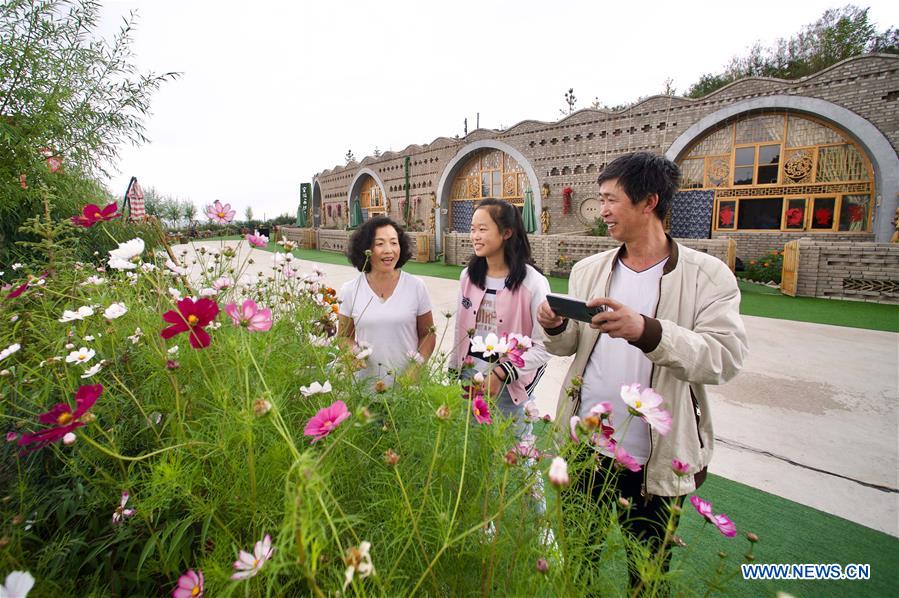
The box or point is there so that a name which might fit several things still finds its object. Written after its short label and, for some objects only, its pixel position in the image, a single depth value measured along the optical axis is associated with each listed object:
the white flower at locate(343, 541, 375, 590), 0.38
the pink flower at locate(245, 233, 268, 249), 1.32
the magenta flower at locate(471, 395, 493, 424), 0.69
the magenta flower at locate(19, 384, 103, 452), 0.53
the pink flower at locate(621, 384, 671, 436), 0.66
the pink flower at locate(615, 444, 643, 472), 0.74
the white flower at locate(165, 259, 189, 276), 1.45
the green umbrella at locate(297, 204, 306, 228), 28.64
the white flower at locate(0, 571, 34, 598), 0.38
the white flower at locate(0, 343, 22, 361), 0.70
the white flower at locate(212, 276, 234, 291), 1.12
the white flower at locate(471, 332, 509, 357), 0.78
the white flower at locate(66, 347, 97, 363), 0.77
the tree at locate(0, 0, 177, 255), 2.24
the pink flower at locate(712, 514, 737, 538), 0.76
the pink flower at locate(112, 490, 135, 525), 0.60
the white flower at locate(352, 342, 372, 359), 0.98
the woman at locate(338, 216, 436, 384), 2.01
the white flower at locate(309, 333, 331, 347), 0.99
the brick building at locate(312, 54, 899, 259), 8.80
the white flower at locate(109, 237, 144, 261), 0.83
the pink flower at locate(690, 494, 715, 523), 0.76
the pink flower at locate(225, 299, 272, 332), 0.71
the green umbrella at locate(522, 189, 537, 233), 13.60
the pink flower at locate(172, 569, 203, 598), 0.49
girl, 1.94
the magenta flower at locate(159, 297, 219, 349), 0.67
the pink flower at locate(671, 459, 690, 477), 0.66
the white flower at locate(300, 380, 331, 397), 0.68
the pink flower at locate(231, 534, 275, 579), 0.42
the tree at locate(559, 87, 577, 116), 19.45
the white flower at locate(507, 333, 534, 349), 0.86
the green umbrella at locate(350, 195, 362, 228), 22.16
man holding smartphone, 1.14
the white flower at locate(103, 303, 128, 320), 0.81
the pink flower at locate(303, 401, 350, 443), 0.52
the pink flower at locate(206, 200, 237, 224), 1.36
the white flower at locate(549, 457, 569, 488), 0.42
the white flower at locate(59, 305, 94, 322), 0.87
